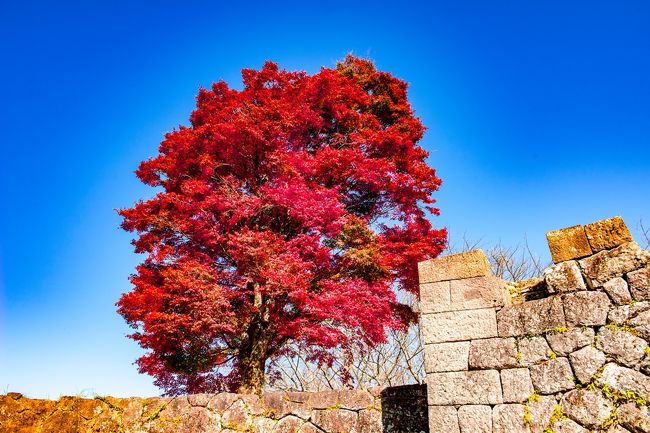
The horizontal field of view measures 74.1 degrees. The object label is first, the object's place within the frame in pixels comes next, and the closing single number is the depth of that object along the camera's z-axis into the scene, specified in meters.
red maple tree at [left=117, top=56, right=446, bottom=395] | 9.56
